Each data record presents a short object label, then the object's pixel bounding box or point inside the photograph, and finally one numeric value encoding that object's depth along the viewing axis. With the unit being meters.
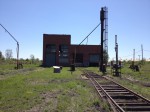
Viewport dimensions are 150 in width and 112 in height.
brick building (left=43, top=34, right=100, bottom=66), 33.59
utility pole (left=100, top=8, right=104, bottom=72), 21.15
